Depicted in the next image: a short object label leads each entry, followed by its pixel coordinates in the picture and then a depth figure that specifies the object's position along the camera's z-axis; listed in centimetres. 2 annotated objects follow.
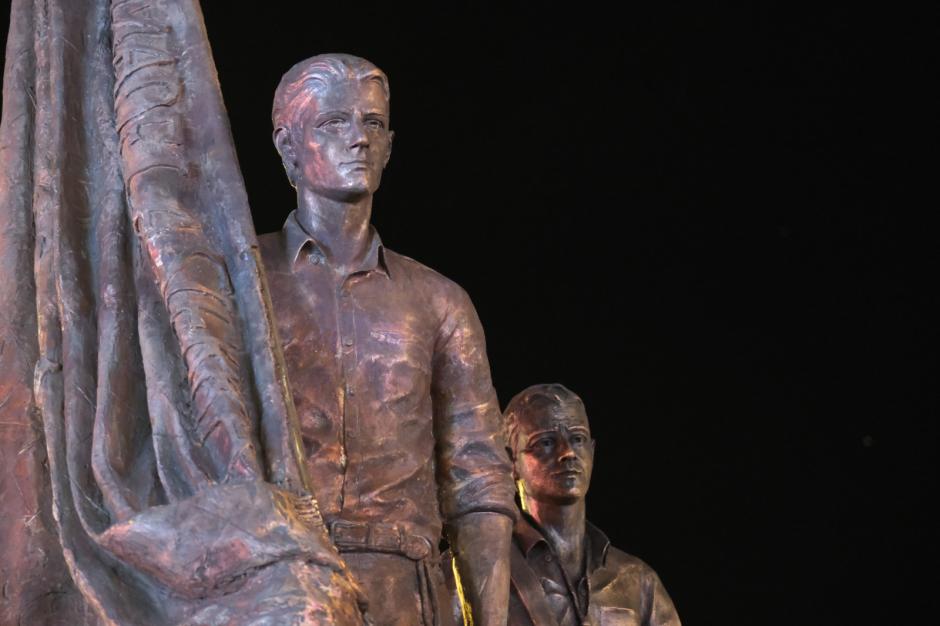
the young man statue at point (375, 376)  551
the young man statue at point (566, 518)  774
